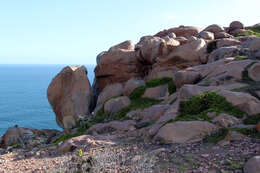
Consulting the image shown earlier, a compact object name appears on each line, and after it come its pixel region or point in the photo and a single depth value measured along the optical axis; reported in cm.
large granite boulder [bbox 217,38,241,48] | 2096
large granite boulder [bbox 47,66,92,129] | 2592
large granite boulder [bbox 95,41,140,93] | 2495
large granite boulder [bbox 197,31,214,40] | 2514
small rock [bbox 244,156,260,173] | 640
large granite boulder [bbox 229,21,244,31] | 3666
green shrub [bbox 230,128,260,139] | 896
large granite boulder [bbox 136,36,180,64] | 2248
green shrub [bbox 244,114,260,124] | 981
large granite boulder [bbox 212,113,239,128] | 990
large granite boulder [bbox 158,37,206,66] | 2067
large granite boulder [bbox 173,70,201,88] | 1614
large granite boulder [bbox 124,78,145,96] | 2059
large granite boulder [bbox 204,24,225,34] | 3073
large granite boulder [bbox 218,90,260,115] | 1038
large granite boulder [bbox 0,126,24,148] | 2139
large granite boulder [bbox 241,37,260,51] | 1678
